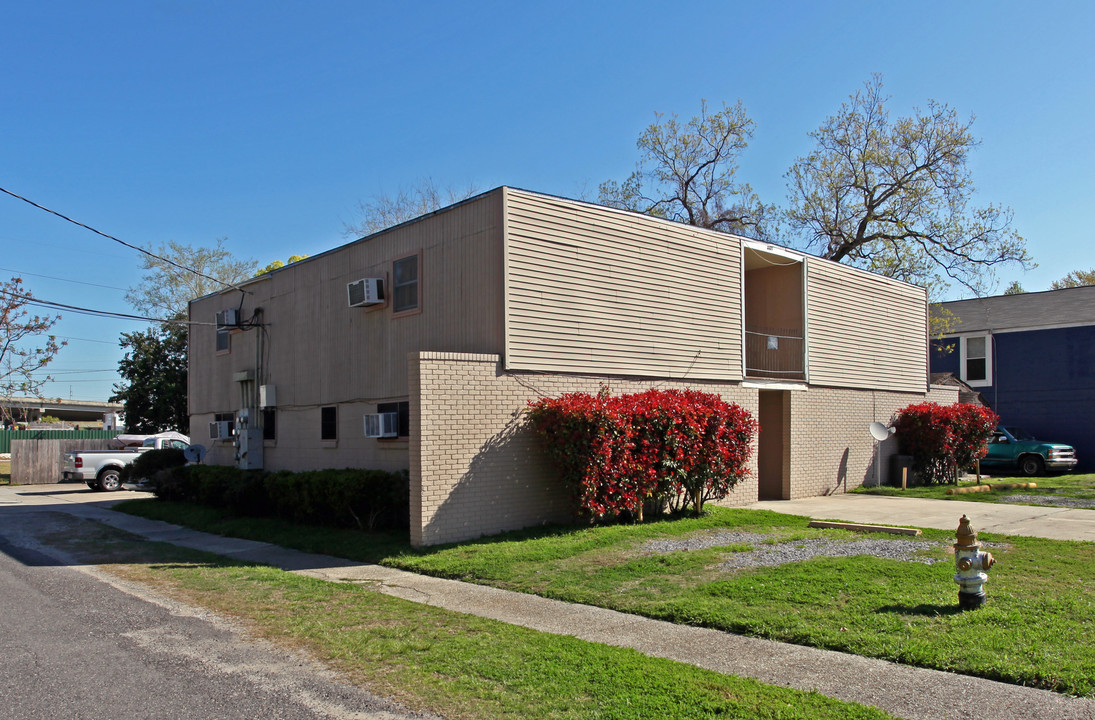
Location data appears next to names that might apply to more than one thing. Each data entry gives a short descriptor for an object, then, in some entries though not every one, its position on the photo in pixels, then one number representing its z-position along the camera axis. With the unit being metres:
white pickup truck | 24.47
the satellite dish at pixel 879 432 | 19.23
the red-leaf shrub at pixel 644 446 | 11.70
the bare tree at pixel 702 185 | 35.09
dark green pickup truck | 25.19
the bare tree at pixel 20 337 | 31.48
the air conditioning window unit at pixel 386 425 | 13.67
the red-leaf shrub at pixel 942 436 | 20.53
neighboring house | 28.05
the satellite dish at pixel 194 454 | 19.16
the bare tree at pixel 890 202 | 31.22
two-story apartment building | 11.98
